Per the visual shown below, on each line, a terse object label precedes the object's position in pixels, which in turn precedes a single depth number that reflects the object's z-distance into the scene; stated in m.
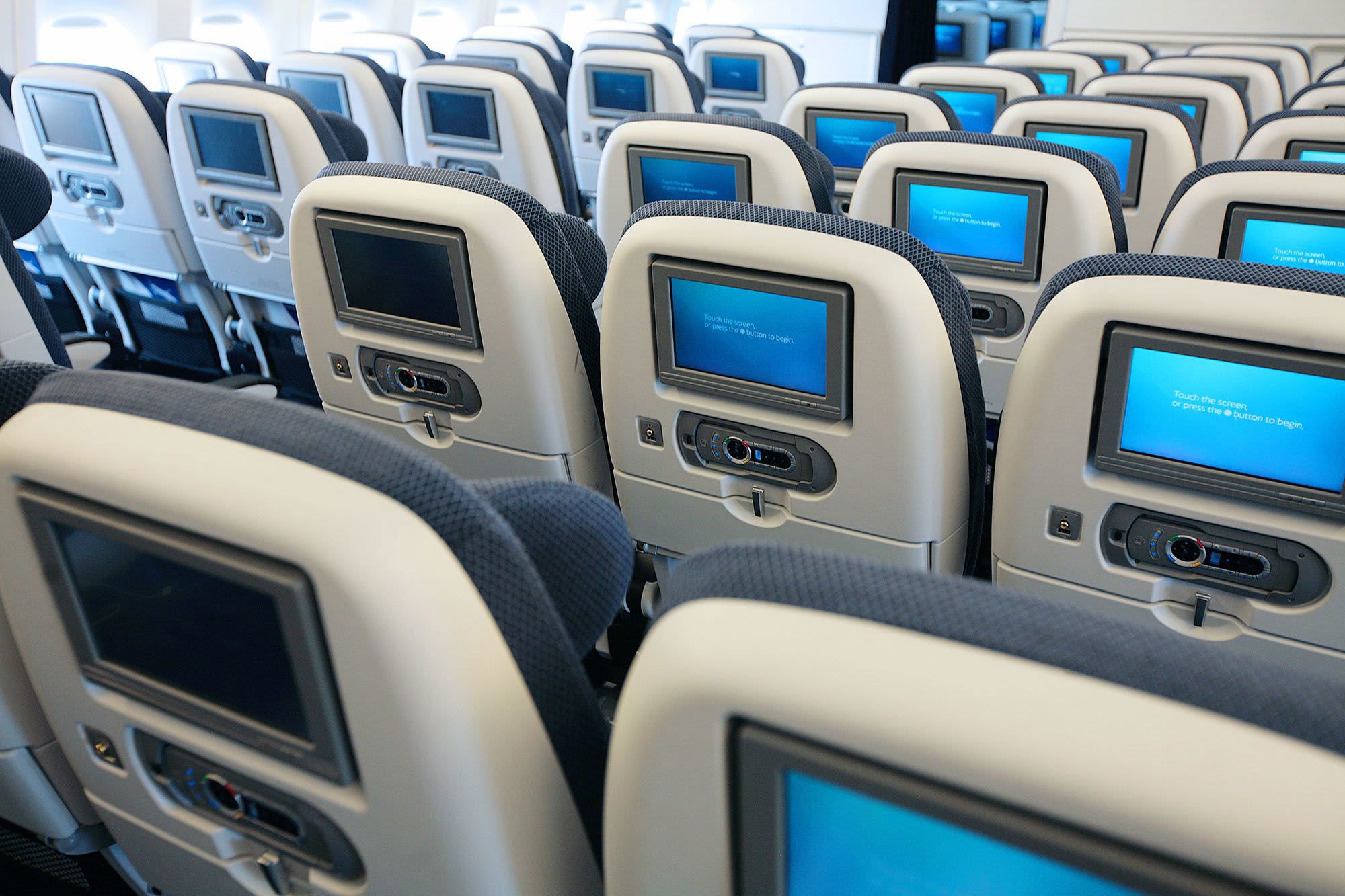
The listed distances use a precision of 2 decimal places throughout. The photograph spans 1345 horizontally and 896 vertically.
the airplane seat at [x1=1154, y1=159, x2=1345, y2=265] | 1.95
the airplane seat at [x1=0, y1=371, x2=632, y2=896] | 0.74
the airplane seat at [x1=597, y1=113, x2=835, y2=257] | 2.57
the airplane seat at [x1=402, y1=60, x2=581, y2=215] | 4.18
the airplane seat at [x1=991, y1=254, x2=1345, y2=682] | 1.27
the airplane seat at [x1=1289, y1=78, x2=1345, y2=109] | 4.00
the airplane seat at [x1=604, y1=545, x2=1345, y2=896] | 0.49
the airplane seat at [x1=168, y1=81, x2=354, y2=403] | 3.28
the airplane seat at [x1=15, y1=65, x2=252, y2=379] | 3.71
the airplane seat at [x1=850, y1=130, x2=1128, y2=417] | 2.26
